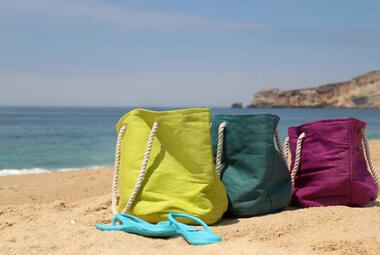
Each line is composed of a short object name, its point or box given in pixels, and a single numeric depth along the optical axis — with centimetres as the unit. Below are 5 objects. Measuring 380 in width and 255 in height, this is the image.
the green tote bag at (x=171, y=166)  257
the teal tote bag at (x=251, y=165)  283
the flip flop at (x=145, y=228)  217
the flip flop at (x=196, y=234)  201
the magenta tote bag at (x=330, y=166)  303
